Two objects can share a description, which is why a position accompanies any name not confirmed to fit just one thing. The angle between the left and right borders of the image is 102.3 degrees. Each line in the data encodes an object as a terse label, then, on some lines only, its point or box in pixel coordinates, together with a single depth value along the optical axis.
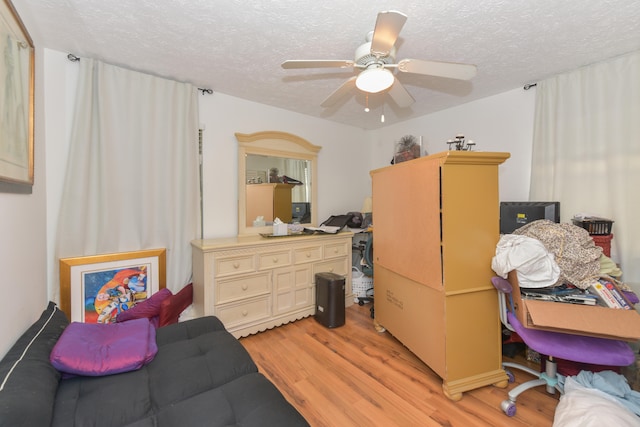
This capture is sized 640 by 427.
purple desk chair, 1.44
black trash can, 2.63
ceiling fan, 1.52
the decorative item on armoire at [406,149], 2.97
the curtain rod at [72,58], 2.00
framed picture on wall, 1.12
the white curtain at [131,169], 2.03
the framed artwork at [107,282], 2.01
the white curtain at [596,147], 2.00
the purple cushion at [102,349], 1.20
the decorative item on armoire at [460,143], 1.87
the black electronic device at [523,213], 2.17
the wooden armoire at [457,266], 1.71
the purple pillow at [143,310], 2.13
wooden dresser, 2.28
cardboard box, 1.36
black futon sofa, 0.94
